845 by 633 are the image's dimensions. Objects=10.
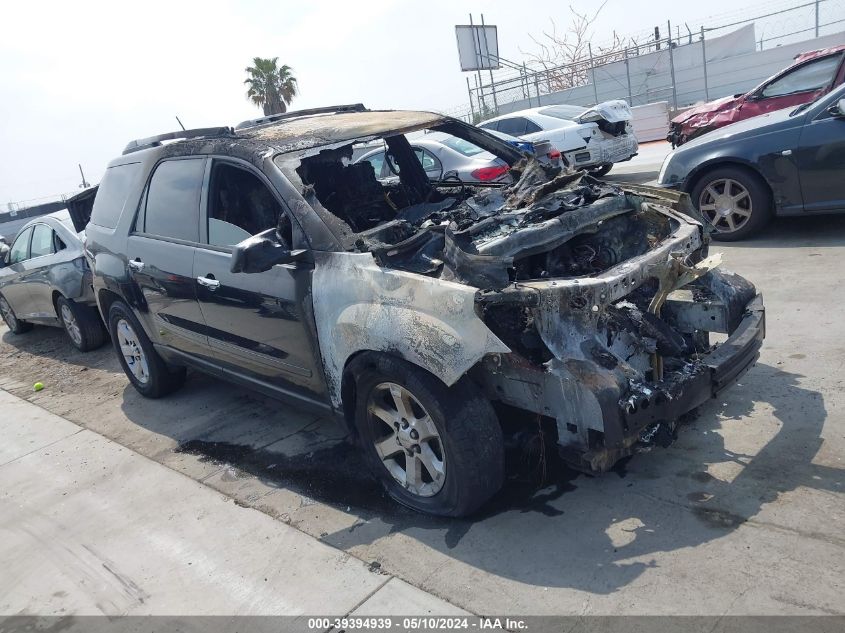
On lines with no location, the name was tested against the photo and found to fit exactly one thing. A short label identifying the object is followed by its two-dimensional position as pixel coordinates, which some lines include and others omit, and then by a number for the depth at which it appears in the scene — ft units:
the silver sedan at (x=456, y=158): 30.17
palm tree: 109.50
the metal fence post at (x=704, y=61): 62.36
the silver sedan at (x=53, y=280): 25.48
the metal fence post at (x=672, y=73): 64.69
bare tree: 73.82
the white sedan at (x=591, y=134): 40.47
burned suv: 10.32
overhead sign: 85.56
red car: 31.86
